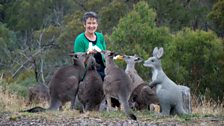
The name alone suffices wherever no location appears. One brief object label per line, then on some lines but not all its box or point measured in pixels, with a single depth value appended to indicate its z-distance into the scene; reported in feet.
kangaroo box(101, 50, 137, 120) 45.68
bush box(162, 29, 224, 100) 93.59
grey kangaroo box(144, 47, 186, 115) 45.91
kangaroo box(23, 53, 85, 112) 47.44
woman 51.99
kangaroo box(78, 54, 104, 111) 47.21
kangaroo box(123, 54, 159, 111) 48.05
